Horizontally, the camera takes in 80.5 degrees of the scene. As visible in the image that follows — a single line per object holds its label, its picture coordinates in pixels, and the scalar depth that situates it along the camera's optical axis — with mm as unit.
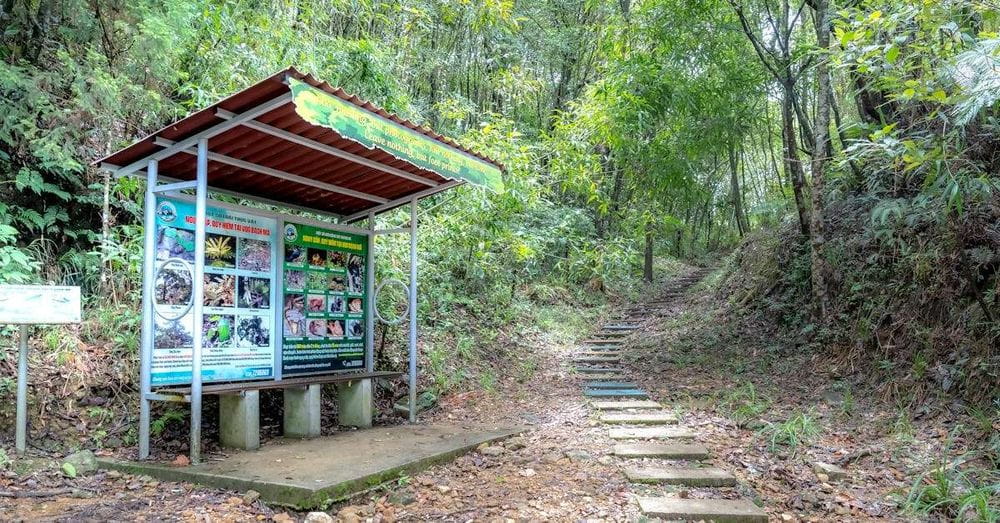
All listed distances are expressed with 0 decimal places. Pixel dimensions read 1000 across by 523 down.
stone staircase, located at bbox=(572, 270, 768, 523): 3586
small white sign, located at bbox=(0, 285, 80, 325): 3883
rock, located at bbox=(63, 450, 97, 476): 4047
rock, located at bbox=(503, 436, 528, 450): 5031
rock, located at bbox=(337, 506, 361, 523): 3254
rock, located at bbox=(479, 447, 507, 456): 4785
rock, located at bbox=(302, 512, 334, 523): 3186
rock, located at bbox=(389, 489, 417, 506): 3648
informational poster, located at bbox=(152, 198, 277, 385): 4496
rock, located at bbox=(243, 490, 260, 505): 3451
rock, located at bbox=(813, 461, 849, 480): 4377
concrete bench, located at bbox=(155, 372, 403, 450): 4535
